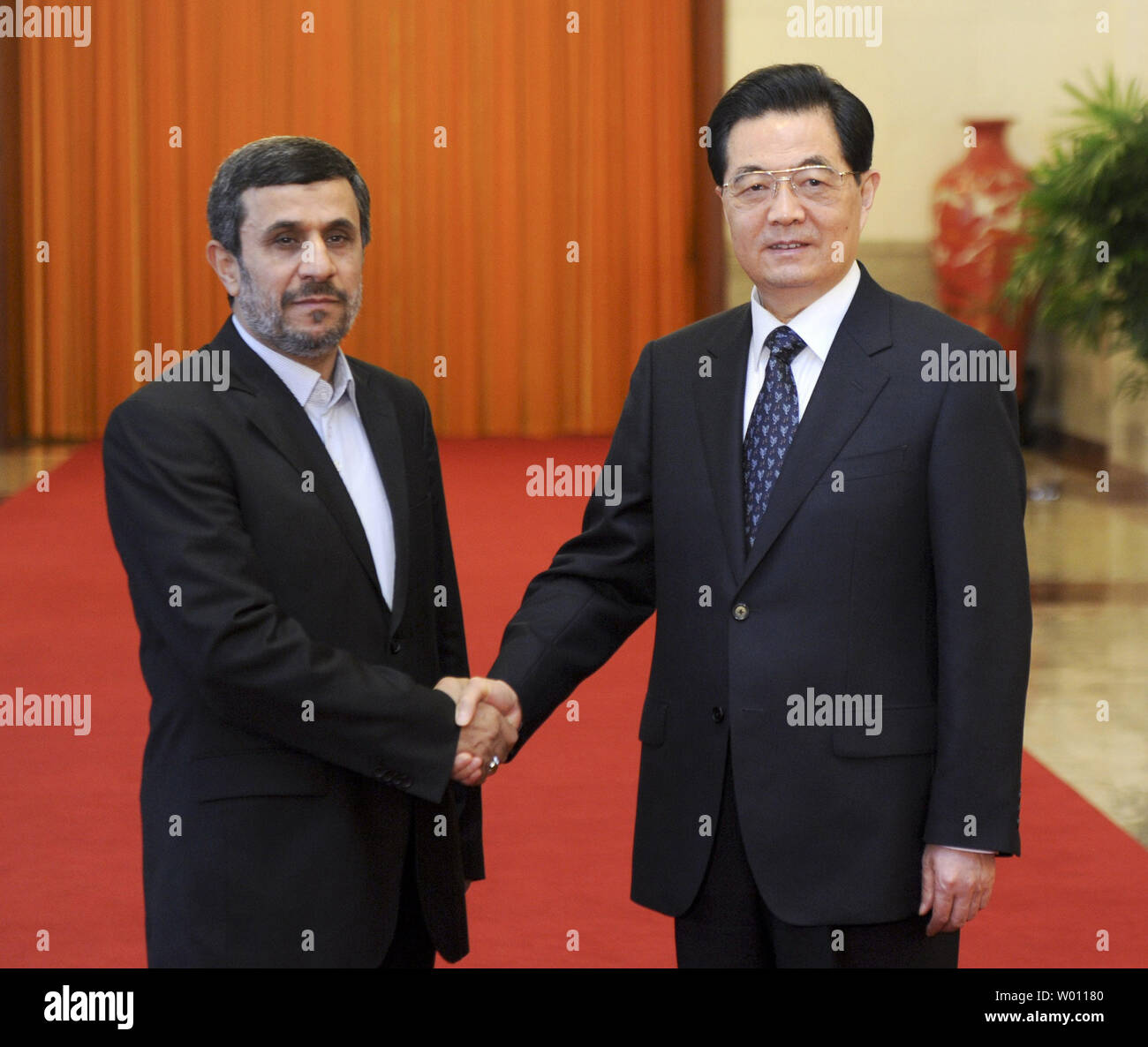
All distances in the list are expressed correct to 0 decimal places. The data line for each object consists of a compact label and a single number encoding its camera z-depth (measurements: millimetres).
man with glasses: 3457
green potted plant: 9437
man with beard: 3441
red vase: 11624
